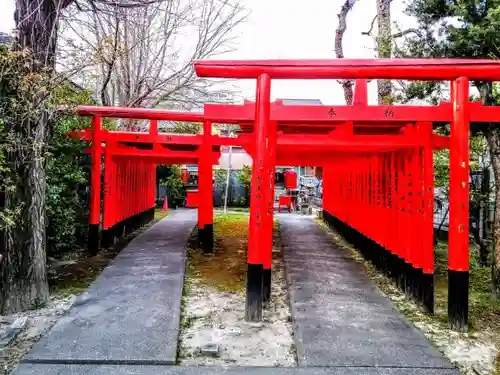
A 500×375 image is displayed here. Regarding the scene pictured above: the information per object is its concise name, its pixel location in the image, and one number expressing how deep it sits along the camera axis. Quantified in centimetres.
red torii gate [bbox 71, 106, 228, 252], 941
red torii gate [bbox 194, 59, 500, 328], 557
